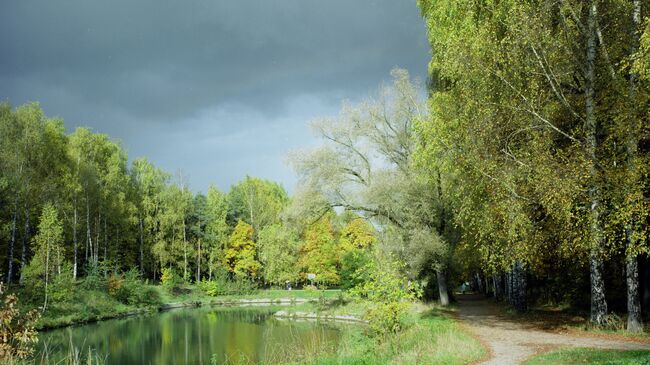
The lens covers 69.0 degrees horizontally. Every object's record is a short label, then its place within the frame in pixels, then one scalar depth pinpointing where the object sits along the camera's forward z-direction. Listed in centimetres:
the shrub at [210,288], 5003
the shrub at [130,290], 3844
